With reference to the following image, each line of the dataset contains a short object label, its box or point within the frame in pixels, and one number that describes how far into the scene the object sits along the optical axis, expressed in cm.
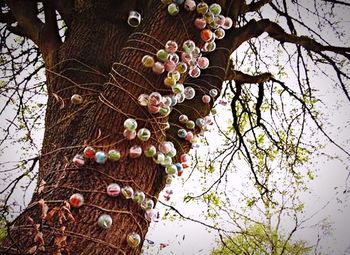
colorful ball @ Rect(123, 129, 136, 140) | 158
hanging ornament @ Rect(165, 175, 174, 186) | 181
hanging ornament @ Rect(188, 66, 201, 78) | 198
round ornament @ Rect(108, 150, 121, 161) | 152
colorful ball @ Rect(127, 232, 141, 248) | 149
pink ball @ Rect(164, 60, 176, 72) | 171
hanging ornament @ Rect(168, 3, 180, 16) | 182
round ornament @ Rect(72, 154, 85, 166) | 153
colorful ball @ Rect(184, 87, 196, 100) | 199
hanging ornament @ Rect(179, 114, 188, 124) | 199
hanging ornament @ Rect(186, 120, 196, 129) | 200
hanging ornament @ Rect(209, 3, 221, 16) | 190
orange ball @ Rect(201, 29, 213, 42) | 188
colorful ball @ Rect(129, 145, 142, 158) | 159
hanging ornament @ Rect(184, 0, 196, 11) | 184
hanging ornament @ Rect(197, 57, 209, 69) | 199
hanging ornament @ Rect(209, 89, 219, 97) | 217
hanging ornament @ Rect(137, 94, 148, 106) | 164
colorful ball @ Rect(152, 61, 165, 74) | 169
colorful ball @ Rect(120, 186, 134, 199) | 151
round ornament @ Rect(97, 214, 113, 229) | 142
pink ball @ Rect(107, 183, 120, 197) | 148
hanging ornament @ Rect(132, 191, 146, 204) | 155
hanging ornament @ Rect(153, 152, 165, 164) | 168
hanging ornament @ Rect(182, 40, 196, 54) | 180
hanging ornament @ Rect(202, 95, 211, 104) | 212
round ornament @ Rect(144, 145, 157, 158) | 163
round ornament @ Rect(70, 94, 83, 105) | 180
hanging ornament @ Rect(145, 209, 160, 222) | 161
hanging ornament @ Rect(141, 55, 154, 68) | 169
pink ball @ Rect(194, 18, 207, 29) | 187
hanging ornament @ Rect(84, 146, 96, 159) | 152
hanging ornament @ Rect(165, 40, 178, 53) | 173
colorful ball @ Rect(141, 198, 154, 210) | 160
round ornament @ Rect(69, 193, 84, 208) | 142
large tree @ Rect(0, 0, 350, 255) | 142
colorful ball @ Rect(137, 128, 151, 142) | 159
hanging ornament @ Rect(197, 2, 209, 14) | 187
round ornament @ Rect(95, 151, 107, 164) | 151
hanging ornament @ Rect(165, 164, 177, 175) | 176
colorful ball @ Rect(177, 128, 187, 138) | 196
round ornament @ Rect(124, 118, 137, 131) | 155
